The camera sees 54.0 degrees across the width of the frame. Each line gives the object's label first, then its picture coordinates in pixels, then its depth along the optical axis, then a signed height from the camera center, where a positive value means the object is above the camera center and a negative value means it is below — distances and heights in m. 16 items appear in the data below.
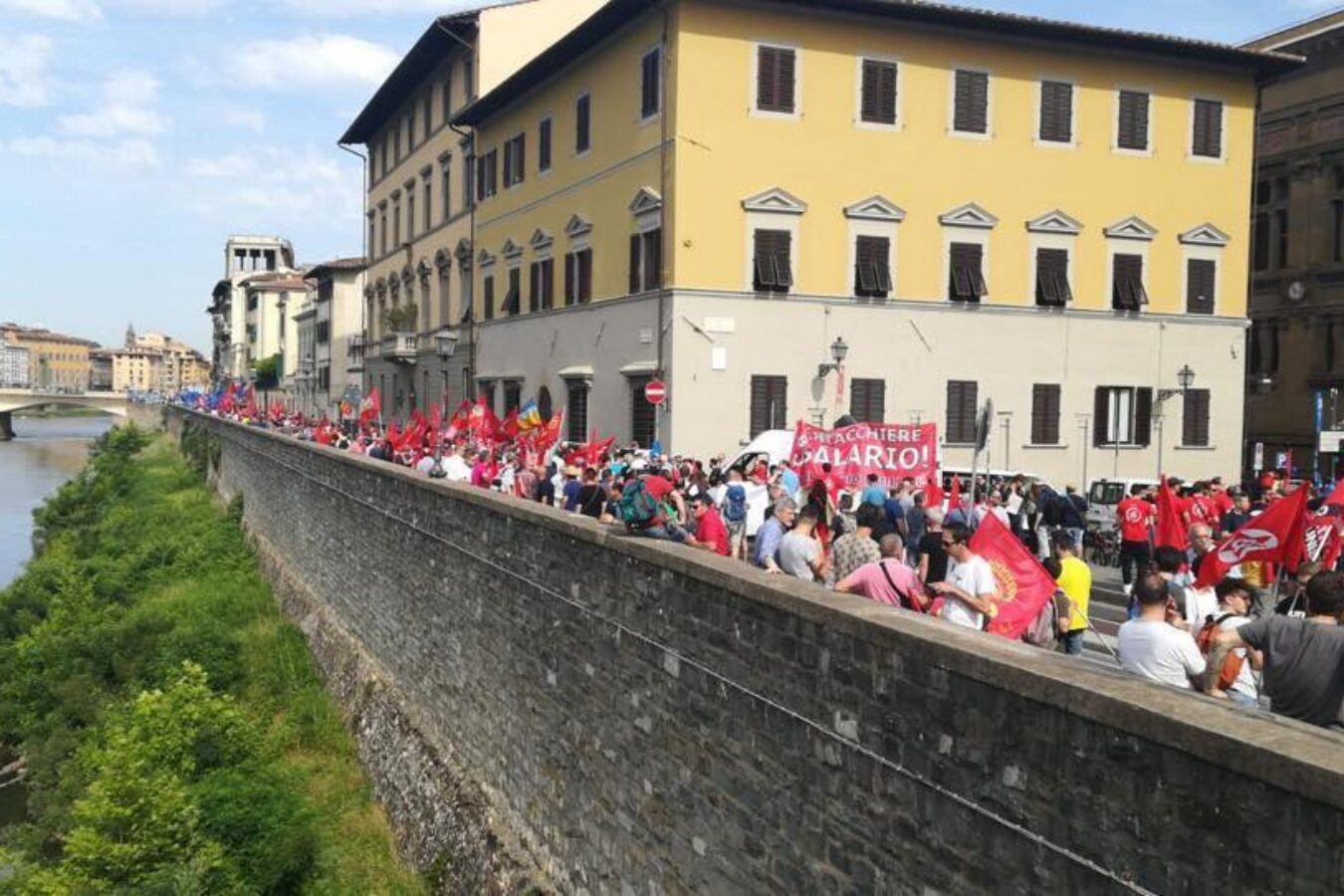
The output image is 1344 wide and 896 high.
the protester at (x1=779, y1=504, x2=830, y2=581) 10.79 -1.28
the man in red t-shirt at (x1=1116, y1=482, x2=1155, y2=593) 17.16 -1.65
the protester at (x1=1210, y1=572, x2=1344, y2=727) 5.88 -1.15
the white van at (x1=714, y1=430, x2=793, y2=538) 22.75 -0.92
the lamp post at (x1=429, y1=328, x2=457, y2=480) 35.34 +1.37
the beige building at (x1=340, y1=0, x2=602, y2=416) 41.88 +7.76
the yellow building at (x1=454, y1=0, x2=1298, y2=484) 28.42 +4.07
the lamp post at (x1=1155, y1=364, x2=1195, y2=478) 32.47 +0.30
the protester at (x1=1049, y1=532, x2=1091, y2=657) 11.55 -1.59
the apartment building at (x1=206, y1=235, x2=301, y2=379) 126.12 +10.04
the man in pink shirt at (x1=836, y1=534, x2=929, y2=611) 8.97 -1.24
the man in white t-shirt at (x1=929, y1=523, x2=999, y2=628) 9.04 -1.29
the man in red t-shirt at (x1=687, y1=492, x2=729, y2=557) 12.82 -1.29
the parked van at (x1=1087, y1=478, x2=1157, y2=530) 24.11 -1.80
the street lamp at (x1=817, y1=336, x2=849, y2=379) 28.34 +1.00
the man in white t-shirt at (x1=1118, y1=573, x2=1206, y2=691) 7.16 -1.33
